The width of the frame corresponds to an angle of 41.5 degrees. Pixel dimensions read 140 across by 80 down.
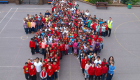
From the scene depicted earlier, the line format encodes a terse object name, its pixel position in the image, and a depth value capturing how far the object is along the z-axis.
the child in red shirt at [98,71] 12.22
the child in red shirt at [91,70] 12.30
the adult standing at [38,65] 12.66
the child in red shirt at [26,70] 12.28
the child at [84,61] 13.07
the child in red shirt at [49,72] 12.34
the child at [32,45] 15.81
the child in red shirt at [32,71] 12.26
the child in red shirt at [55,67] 12.72
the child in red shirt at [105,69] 12.32
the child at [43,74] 12.23
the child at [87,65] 12.58
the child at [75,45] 15.70
